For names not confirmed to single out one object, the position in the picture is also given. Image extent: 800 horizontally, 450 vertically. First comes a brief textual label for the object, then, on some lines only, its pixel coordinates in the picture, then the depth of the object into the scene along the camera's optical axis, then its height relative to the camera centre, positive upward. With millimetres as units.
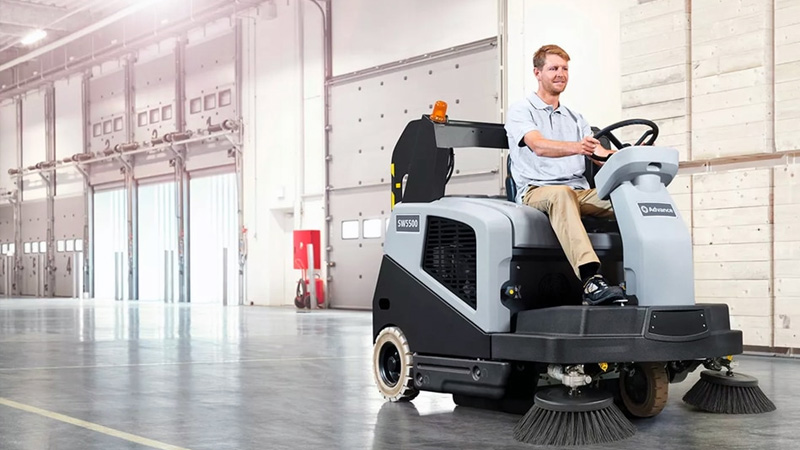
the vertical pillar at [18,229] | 32750 -455
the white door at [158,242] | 24719 -705
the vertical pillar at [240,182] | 21438 +710
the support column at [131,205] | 26281 +271
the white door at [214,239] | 22250 -580
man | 4633 +295
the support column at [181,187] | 23875 +677
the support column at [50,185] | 30547 +961
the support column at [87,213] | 28547 +70
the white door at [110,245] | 27219 -845
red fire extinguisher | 18684 -937
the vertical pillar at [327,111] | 19234 +2010
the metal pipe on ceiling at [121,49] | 22188 +4413
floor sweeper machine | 4324 -459
